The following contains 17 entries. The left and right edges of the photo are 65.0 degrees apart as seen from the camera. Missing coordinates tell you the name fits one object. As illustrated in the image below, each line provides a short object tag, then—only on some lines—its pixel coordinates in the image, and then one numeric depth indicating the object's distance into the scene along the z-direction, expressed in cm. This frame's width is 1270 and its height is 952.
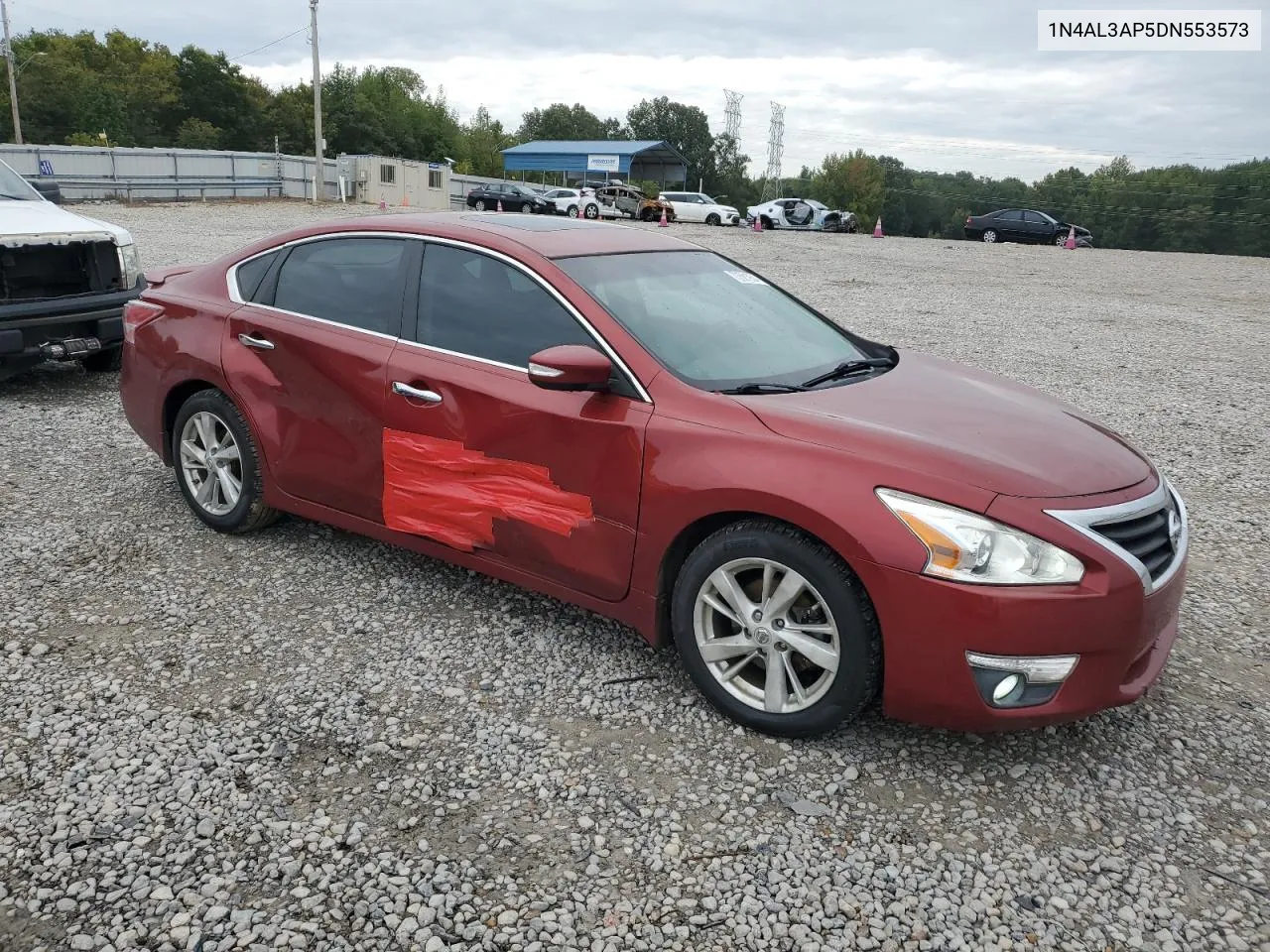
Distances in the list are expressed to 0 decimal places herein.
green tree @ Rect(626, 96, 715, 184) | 11375
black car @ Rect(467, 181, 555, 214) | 4012
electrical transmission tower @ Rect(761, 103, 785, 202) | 10275
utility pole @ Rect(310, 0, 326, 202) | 3894
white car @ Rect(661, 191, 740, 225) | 3922
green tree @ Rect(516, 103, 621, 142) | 11600
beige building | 4250
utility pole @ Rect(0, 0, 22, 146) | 5284
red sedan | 288
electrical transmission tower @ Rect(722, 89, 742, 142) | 10975
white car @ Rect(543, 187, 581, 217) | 3925
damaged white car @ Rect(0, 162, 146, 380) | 704
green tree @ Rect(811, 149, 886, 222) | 9956
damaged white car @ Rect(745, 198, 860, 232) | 3753
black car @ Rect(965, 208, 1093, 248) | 3391
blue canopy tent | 6450
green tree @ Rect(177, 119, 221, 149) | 7306
